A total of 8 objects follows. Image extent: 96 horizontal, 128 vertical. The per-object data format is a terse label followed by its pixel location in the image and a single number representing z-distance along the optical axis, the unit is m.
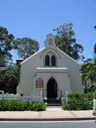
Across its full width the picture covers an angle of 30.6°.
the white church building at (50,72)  21.83
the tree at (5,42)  34.67
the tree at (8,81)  32.97
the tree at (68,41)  40.56
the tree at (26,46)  50.57
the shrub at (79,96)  16.75
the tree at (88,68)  20.93
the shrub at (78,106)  15.09
